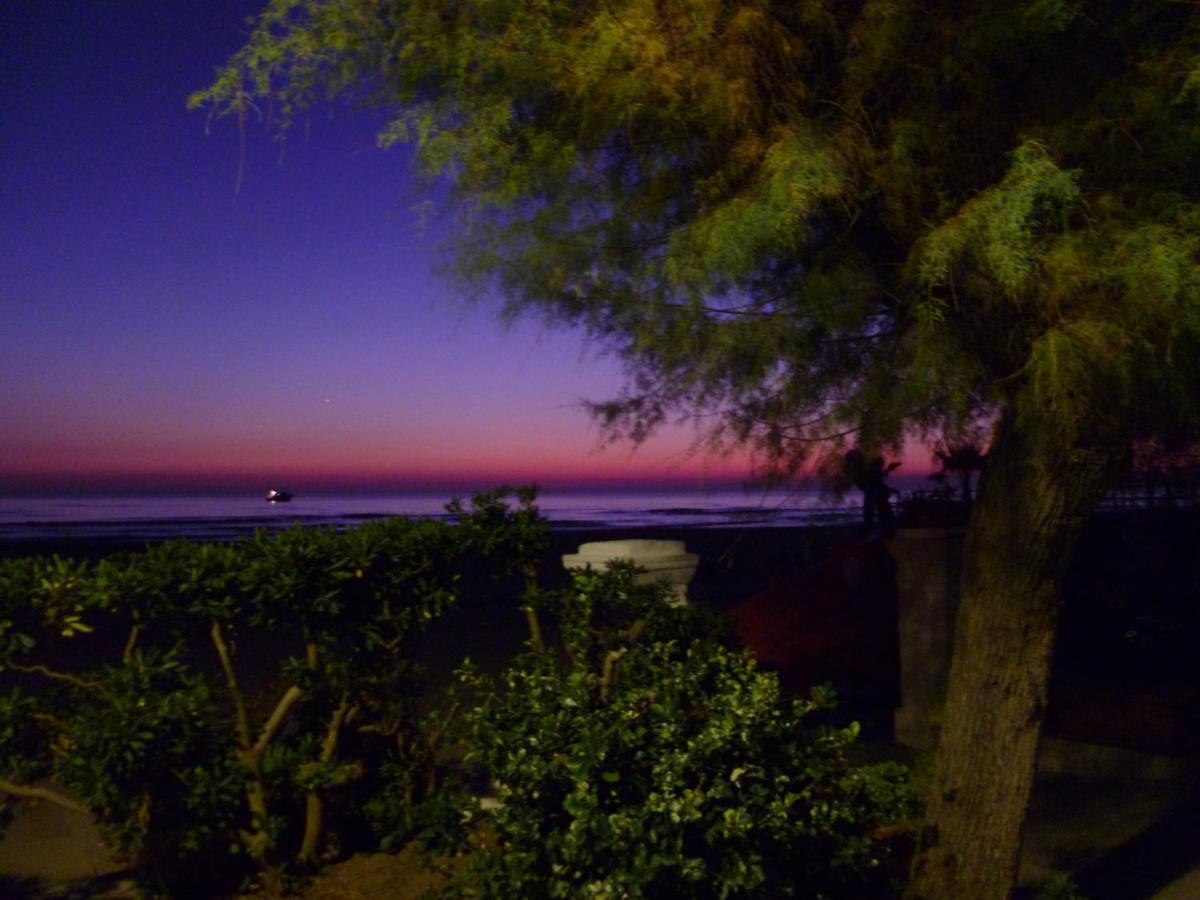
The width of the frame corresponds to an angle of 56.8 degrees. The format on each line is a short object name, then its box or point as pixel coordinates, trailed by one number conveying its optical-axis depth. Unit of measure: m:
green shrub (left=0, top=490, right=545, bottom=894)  3.92
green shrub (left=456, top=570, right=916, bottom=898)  3.12
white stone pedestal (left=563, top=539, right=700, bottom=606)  5.39
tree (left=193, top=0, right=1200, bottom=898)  3.89
